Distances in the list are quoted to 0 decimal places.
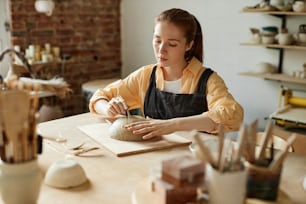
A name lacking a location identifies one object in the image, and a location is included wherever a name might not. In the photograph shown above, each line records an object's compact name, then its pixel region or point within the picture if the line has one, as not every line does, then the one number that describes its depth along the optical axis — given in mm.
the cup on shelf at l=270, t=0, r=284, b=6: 3115
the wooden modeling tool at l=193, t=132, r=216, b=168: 888
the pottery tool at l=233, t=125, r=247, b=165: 914
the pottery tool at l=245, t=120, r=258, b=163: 979
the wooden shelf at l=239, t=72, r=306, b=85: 3066
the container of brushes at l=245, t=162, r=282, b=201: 961
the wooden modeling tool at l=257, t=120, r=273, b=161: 978
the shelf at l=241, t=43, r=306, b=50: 3016
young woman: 1736
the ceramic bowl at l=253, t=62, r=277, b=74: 3283
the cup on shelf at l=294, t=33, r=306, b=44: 3072
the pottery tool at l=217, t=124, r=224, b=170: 910
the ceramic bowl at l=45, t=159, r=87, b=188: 1179
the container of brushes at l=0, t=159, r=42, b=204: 956
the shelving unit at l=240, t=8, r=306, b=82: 3043
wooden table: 1126
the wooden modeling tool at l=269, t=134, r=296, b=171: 963
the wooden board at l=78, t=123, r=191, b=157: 1488
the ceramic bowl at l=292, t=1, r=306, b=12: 2965
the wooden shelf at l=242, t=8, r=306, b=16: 3004
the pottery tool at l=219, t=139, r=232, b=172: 906
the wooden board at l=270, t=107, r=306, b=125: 2915
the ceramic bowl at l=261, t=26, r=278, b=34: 3209
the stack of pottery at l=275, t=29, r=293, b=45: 3109
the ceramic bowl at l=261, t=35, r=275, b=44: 3203
